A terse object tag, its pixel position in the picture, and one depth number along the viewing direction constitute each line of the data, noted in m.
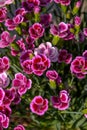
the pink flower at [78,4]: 0.82
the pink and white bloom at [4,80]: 0.75
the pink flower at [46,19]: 0.84
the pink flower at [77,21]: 0.79
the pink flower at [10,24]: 0.80
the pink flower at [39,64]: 0.71
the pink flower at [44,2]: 0.85
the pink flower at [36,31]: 0.78
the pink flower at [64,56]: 0.78
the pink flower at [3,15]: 0.82
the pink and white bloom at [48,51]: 0.74
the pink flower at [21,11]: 0.83
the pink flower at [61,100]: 0.72
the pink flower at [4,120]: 0.71
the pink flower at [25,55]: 0.76
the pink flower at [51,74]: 0.72
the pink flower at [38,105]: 0.71
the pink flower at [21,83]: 0.73
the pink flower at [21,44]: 0.82
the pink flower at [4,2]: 0.84
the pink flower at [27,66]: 0.73
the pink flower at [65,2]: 0.82
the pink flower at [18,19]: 0.79
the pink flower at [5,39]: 0.78
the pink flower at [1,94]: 0.70
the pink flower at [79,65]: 0.73
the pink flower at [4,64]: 0.75
